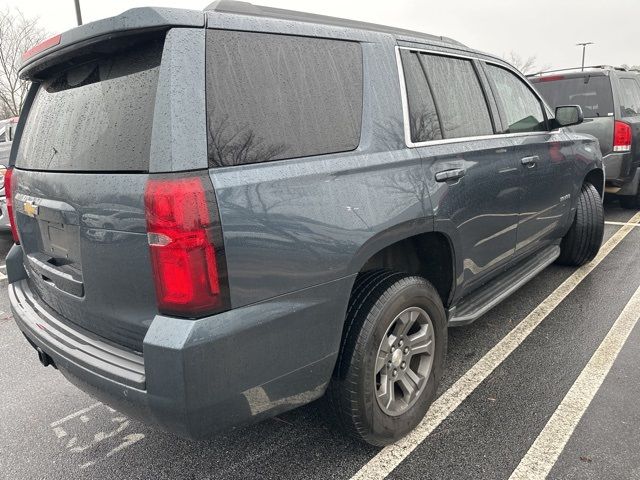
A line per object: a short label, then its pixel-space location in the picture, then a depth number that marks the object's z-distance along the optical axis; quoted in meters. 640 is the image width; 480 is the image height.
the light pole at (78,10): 12.65
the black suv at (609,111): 6.60
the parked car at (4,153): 5.80
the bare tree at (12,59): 26.77
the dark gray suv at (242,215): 1.65
